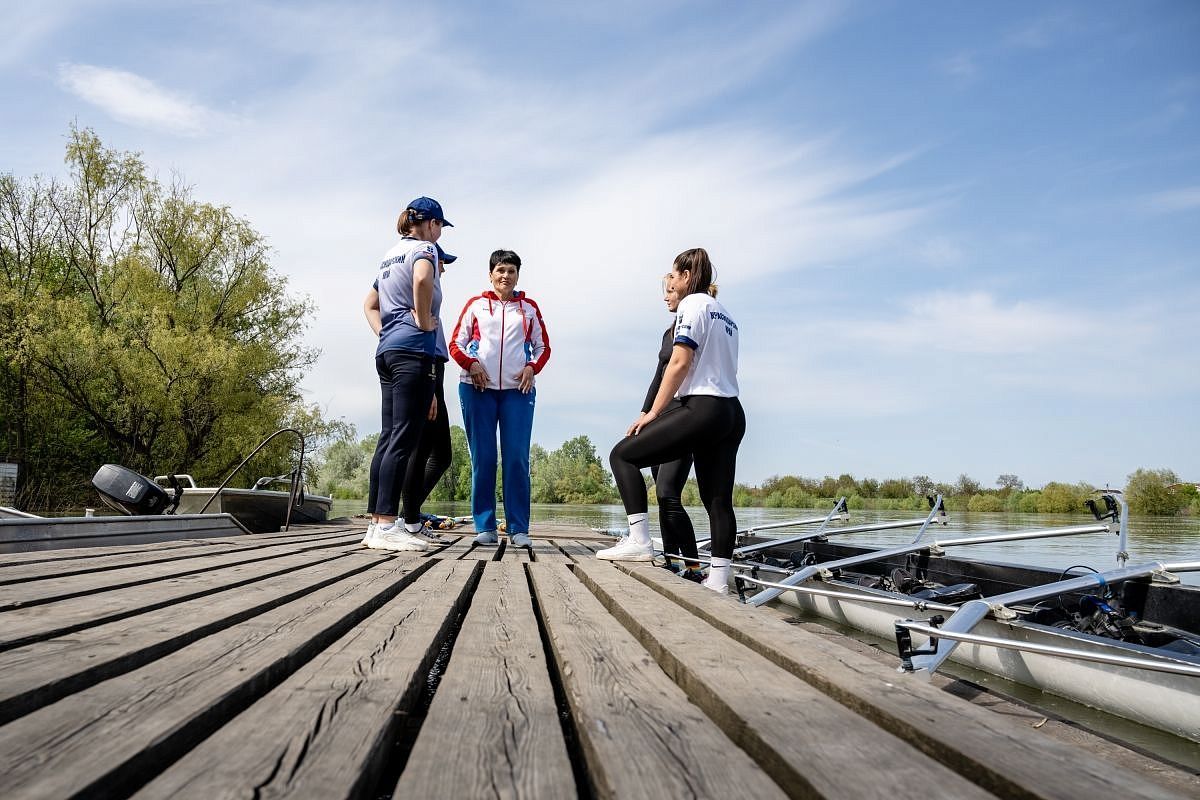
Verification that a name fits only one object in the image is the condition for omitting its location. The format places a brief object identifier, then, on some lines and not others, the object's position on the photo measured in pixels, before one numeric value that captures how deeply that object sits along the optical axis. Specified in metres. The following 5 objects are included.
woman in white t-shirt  3.73
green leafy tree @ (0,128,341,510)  20.75
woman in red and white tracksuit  5.16
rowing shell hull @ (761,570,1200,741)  2.33
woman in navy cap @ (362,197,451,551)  4.21
